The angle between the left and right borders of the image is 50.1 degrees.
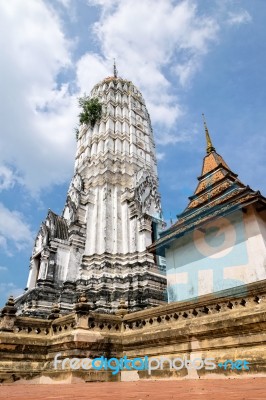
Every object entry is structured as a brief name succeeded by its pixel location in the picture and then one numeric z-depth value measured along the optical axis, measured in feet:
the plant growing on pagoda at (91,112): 100.98
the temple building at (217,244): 34.53
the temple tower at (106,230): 59.98
